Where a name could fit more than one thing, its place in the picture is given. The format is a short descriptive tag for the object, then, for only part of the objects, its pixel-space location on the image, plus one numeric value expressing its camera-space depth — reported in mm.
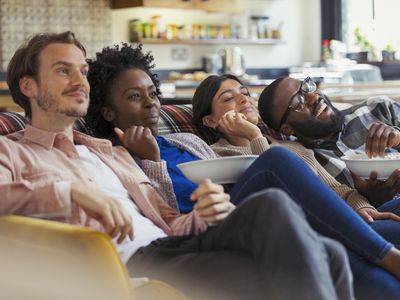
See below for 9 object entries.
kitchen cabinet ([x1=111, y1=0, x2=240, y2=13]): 7227
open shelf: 7559
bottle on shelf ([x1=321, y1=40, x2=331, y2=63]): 8383
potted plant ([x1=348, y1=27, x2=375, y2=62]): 8031
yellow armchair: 1519
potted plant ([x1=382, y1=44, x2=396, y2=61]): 7881
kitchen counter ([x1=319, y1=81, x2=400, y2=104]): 3512
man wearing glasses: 2584
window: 8078
